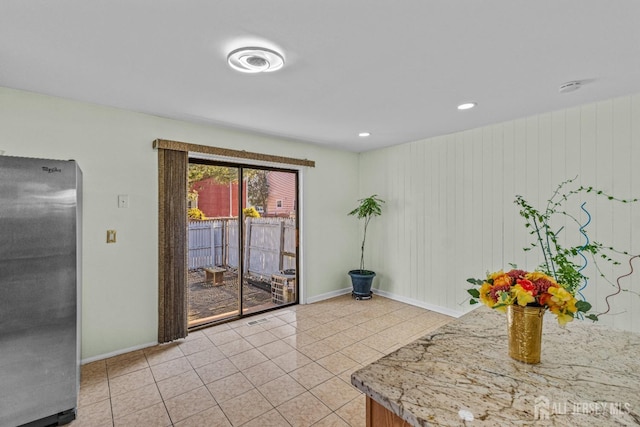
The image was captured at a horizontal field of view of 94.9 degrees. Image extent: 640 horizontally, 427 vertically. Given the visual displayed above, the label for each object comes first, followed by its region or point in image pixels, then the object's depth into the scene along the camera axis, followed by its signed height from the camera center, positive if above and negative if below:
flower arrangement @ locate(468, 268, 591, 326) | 1.09 -0.31
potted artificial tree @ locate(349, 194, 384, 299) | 4.50 -0.94
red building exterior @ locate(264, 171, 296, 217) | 4.18 +0.29
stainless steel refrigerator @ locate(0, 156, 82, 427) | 1.78 -0.49
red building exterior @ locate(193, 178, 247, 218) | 3.53 +0.20
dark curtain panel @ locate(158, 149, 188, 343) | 3.06 -0.33
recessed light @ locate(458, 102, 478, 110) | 2.75 +1.04
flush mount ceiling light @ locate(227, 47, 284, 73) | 1.82 +1.01
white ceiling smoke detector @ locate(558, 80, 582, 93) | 2.30 +1.02
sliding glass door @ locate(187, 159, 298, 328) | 3.56 -0.35
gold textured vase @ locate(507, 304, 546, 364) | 1.15 -0.47
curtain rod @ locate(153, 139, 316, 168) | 3.03 +0.74
